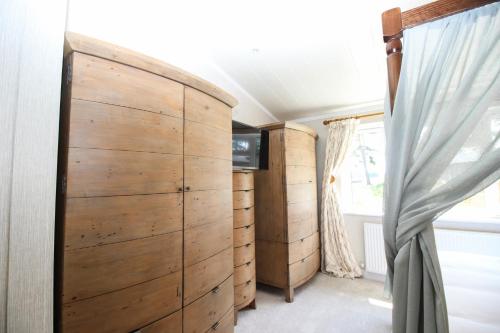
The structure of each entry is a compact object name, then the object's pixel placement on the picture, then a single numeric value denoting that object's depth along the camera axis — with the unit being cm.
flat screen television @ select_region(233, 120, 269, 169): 200
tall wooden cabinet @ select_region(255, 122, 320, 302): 225
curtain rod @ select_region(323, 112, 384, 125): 268
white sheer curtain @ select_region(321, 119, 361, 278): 269
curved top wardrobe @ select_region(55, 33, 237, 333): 82
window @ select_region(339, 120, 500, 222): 284
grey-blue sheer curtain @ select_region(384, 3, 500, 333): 81
